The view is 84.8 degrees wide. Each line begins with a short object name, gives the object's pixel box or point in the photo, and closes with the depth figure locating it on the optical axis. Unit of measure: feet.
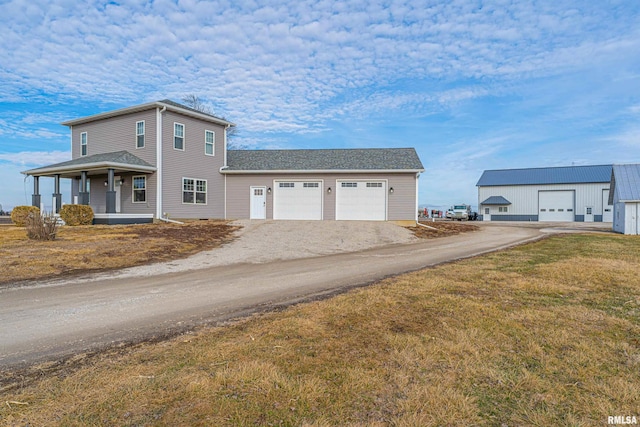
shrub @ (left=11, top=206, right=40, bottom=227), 55.13
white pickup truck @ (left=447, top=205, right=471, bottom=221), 139.95
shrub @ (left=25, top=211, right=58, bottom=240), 37.29
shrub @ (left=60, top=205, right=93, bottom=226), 55.21
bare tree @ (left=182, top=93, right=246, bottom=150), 113.09
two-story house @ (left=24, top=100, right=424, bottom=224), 62.44
